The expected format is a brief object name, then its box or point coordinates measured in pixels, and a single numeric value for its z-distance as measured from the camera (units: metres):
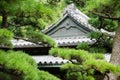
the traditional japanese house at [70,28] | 10.46
